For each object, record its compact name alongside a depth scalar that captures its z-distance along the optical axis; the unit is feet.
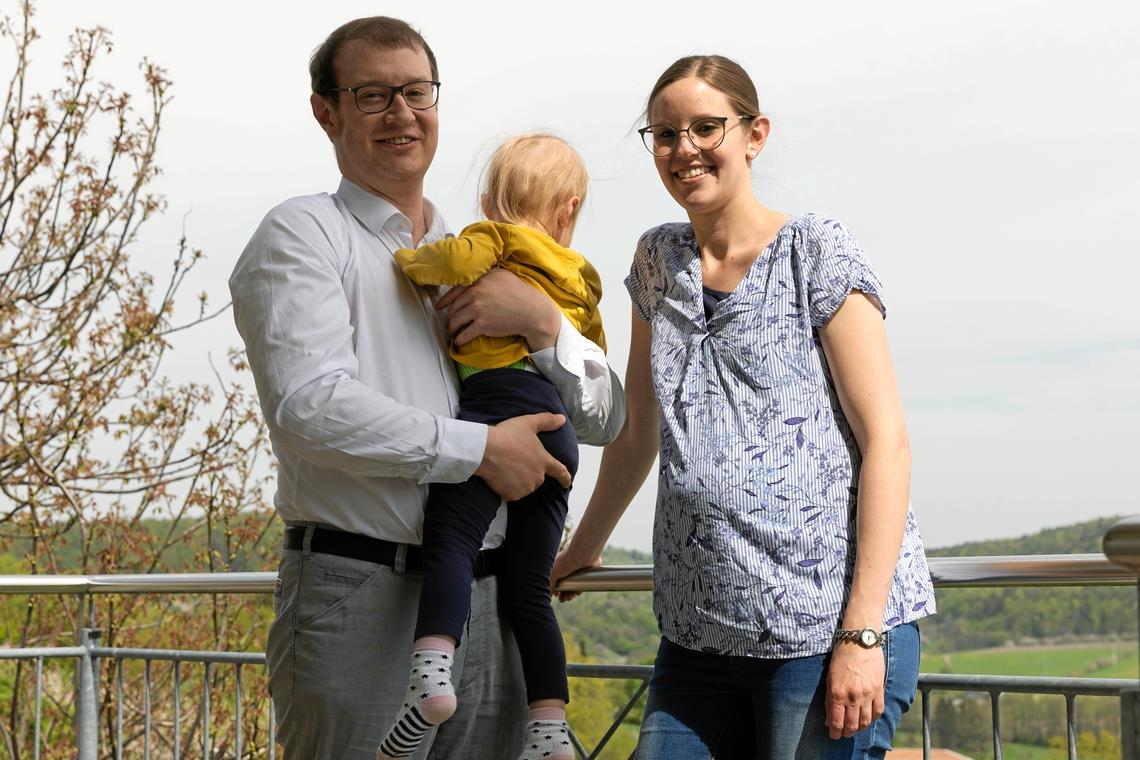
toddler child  10.55
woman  10.22
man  10.55
